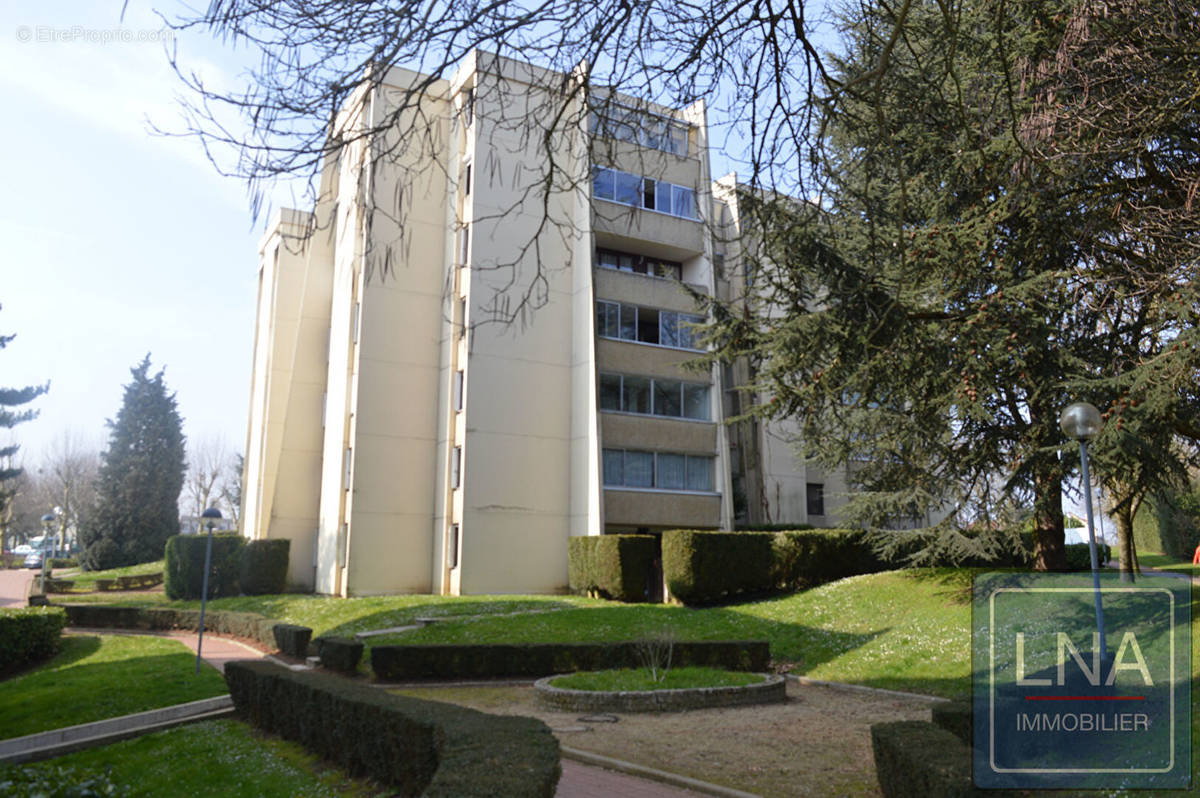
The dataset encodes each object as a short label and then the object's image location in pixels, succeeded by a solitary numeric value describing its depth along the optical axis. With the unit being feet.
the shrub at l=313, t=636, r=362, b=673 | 54.29
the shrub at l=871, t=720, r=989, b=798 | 17.17
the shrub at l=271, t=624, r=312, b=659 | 63.05
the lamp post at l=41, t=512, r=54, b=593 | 120.05
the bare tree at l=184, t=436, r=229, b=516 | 235.20
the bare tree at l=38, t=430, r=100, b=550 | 191.93
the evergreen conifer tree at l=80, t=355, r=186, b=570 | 154.40
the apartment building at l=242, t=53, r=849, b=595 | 89.30
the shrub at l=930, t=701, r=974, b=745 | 24.77
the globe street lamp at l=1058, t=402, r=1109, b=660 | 33.91
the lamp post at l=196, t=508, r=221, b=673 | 66.13
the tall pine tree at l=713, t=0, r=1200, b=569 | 31.30
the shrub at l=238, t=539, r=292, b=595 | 101.30
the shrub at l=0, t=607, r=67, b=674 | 59.72
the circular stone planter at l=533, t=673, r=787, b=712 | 40.78
